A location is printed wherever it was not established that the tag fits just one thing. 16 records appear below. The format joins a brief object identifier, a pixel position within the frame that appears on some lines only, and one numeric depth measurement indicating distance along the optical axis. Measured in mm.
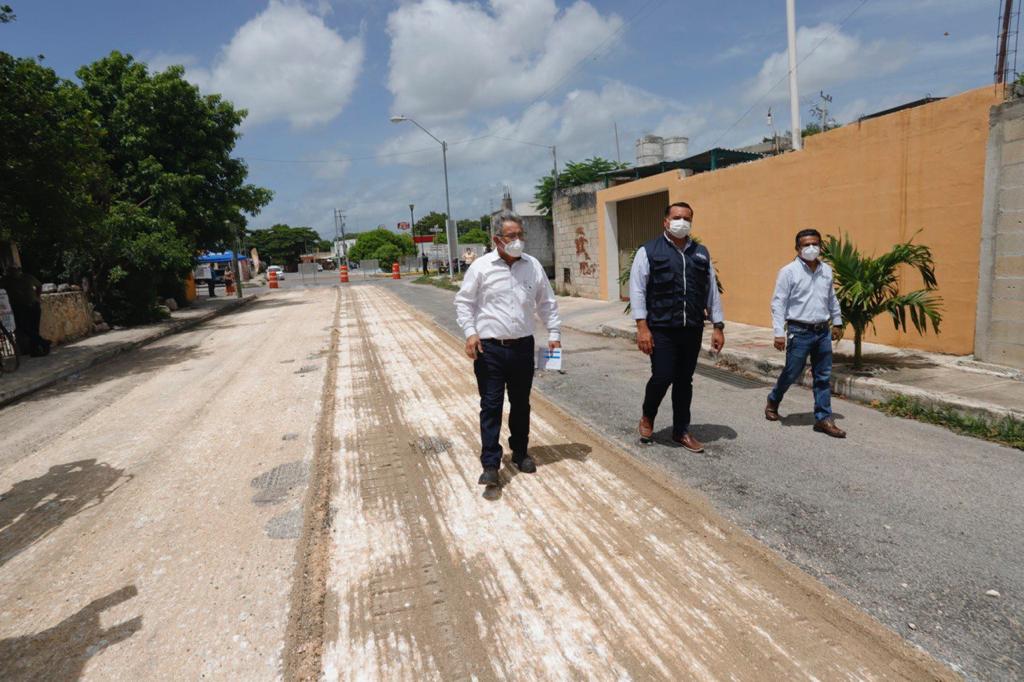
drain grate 6780
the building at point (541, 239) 24219
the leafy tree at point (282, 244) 107038
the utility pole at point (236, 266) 22472
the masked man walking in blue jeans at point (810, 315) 4805
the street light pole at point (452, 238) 31284
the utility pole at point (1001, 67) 6741
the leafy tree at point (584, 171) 23080
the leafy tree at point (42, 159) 9516
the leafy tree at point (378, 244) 84125
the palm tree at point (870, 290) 6039
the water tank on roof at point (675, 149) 18234
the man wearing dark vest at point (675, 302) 4293
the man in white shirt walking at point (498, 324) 3973
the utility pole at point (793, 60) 12234
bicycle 10055
